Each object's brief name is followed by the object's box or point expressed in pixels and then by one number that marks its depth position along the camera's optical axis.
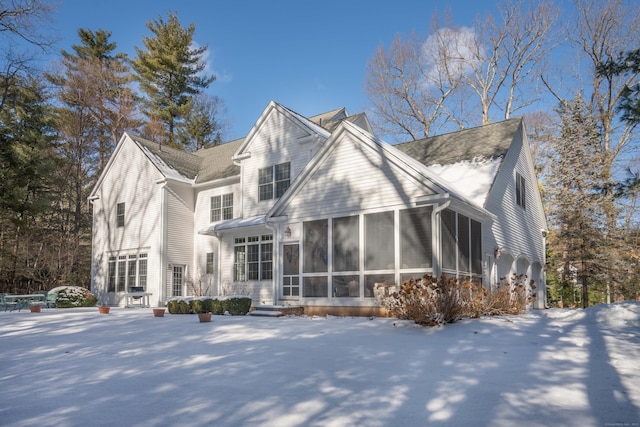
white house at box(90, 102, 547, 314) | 13.07
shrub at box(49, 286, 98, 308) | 20.20
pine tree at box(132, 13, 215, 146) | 38.69
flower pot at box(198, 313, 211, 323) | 12.16
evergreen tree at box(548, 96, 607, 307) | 22.56
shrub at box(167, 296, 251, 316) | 14.95
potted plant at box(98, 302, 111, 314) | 16.11
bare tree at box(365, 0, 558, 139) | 29.47
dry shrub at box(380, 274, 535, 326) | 9.66
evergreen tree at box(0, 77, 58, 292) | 25.83
